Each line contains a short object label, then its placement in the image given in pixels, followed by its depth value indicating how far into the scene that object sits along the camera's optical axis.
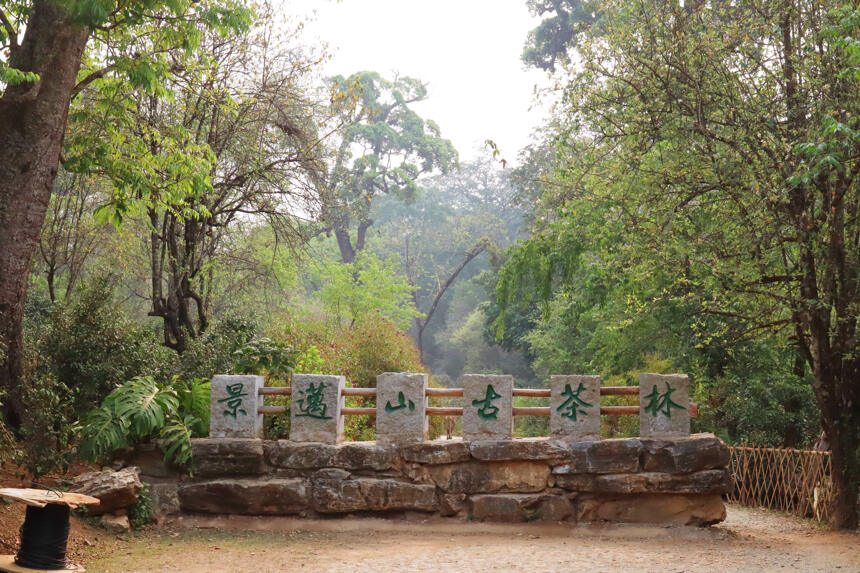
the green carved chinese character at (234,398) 8.80
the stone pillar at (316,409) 8.77
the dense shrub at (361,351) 13.87
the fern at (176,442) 8.47
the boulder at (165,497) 8.45
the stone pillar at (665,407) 8.59
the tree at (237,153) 11.66
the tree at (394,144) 34.66
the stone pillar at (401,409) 8.75
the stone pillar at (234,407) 8.77
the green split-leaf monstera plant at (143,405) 8.25
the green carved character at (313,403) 8.78
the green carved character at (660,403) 8.61
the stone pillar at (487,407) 8.67
